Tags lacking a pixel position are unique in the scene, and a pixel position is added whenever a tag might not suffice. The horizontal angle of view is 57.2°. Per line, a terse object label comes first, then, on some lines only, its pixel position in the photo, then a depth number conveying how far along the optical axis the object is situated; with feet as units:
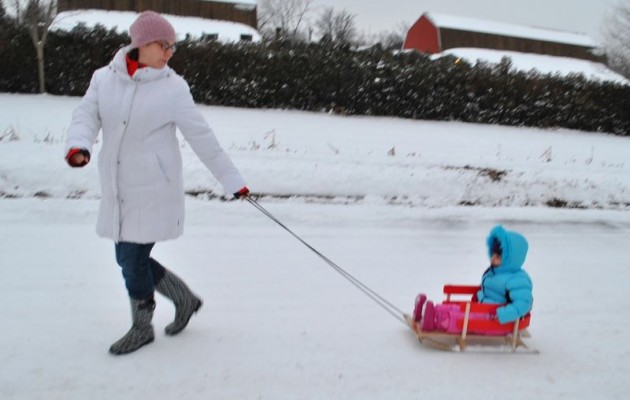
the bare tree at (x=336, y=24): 148.33
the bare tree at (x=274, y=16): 146.30
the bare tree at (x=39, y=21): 41.32
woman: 9.70
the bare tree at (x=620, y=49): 86.41
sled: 11.33
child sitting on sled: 10.99
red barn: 120.26
